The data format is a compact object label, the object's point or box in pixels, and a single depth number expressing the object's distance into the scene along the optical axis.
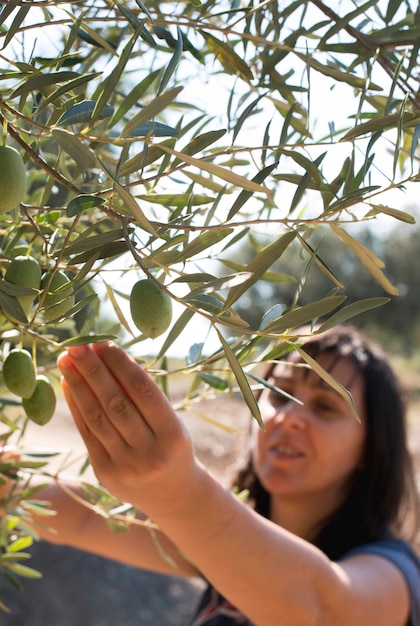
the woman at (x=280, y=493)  0.56
